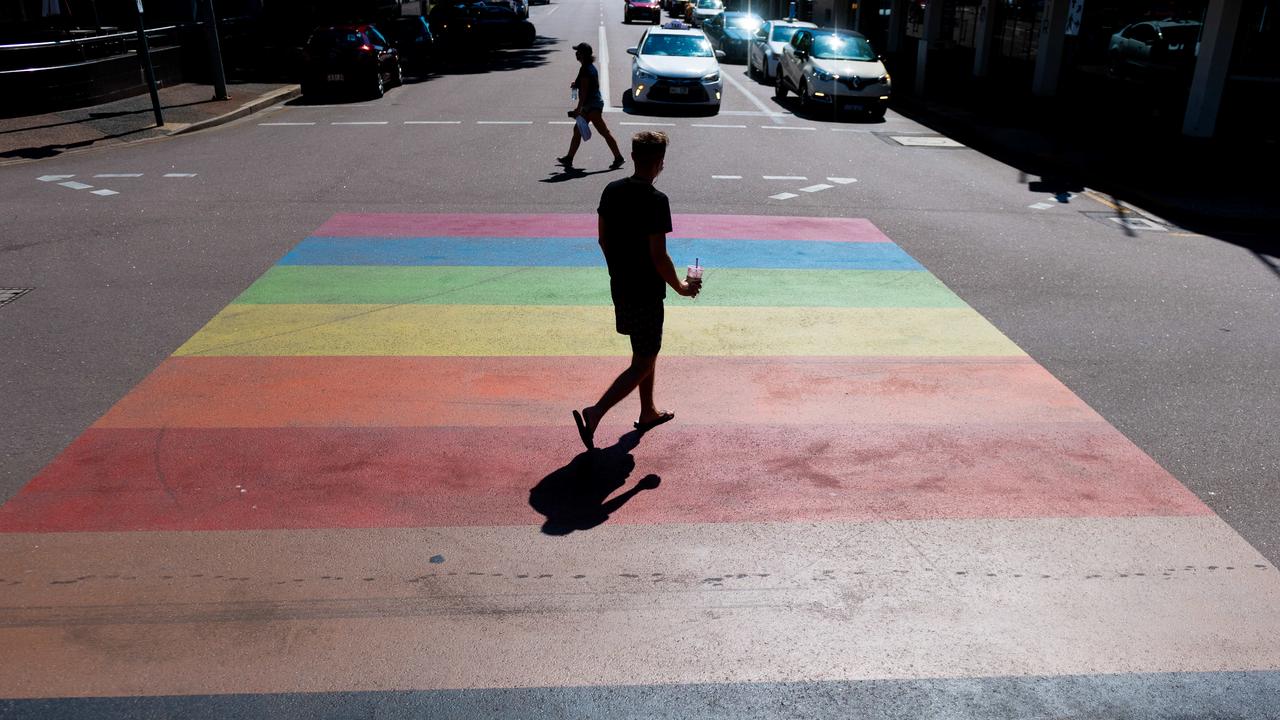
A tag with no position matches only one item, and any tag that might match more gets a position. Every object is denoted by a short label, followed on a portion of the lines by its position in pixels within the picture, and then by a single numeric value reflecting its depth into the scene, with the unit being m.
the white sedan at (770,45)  26.34
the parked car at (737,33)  33.78
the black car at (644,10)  50.09
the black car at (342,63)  22.31
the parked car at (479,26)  34.53
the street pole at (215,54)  20.53
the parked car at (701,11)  45.91
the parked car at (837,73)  20.88
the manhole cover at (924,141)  18.56
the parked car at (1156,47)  19.30
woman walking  13.86
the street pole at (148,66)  17.95
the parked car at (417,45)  30.36
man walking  5.48
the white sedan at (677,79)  20.73
